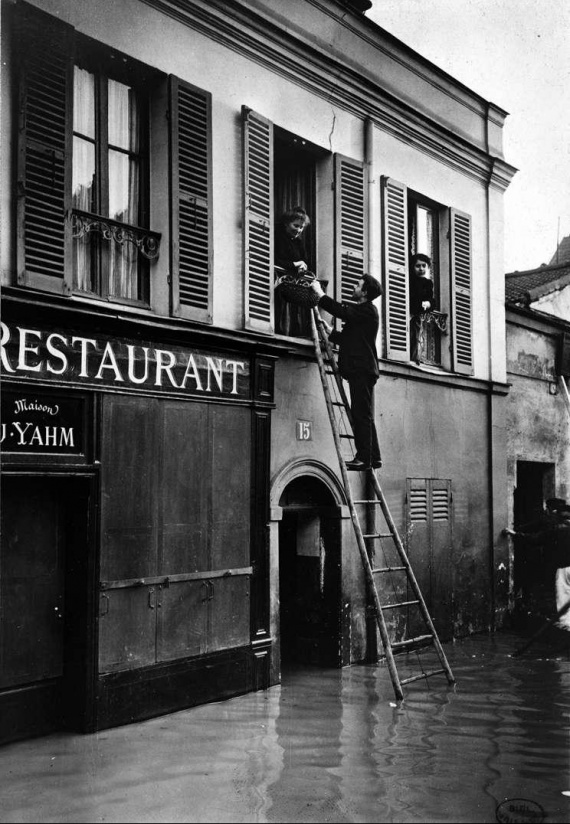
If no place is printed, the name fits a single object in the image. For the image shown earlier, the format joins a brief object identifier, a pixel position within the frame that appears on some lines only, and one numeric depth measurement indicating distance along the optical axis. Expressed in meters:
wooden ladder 8.34
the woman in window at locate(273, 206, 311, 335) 9.48
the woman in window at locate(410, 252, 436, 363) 11.40
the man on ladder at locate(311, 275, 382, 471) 9.24
